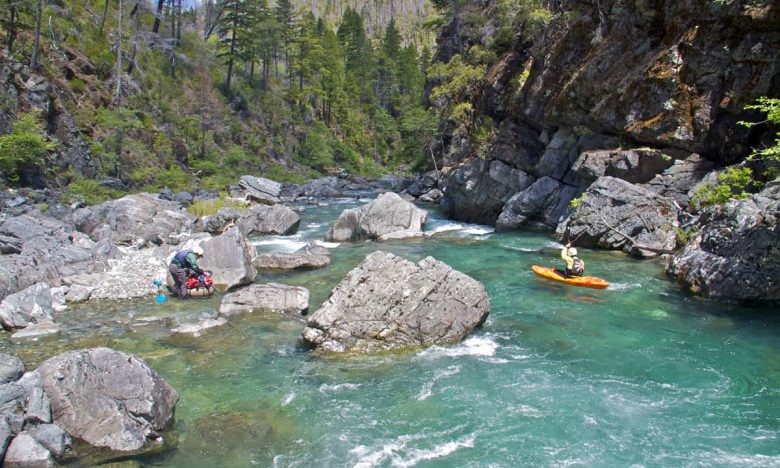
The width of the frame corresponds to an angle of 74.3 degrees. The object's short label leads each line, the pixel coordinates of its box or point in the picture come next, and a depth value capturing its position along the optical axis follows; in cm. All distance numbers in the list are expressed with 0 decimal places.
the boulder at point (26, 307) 1054
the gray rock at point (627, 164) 1955
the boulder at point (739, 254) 1183
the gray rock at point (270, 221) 2259
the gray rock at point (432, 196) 3694
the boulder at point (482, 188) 2589
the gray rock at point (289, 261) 1617
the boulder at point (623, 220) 1723
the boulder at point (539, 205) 2291
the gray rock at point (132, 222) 1852
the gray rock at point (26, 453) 582
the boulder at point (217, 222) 2211
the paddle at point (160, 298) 1259
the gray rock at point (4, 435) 578
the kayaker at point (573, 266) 1402
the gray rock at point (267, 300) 1199
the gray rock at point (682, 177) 1844
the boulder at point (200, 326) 1066
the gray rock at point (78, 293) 1239
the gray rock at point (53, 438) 612
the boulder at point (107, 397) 648
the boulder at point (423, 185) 3869
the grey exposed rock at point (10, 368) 694
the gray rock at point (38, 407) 633
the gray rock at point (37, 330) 1015
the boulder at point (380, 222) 2162
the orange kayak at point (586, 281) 1374
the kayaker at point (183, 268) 1309
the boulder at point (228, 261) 1401
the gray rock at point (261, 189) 3184
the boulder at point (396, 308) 991
